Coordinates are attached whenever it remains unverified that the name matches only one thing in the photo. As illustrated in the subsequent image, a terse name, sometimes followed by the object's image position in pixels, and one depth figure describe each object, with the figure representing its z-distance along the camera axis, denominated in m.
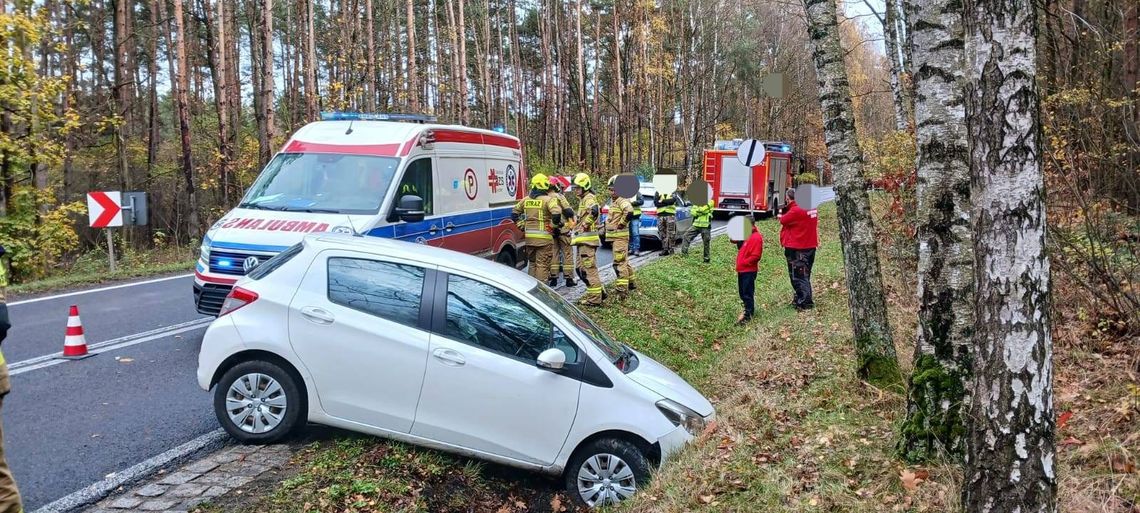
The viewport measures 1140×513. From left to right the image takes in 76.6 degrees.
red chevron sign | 12.86
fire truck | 28.42
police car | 18.22
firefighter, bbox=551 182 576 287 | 10.53
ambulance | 7.05
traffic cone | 7.02
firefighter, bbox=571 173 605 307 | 10.48
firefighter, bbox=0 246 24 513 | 3.46
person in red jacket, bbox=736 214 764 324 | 10.23
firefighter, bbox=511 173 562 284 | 10.52
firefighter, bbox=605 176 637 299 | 11.02
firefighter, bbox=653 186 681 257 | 16.56
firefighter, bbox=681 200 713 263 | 15.54
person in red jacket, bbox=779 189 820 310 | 10.41
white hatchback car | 4.83
